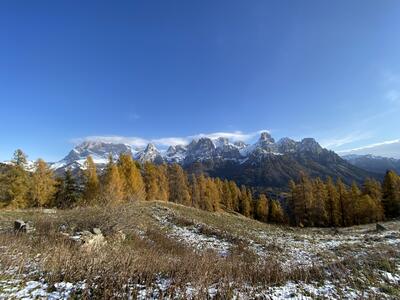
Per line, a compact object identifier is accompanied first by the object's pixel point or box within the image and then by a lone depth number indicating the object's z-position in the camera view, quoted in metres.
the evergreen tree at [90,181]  42.72
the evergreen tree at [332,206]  53.97
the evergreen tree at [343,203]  53.72
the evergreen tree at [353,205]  51.14
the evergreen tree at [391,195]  49.50
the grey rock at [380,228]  27.11
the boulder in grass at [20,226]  11.84
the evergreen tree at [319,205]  52.62
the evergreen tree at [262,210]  66.12
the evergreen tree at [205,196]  59.96
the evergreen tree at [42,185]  39.44
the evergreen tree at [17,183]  35.03
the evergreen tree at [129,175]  42.06
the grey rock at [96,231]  12.15
